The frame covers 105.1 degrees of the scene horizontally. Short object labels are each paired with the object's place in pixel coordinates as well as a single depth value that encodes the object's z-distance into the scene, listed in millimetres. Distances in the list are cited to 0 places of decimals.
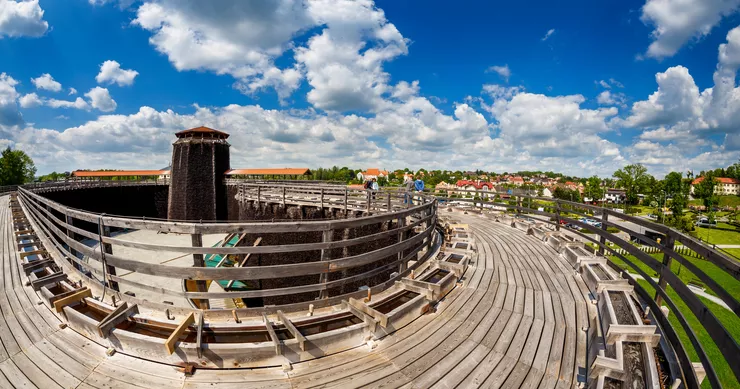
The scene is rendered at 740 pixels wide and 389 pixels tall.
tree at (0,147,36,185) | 54844
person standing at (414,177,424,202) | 15086
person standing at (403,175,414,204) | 9703
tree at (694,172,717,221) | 53625
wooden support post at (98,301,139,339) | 2949
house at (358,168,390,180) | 131000
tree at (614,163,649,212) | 72062
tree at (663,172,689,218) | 59634
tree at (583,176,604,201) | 77438
